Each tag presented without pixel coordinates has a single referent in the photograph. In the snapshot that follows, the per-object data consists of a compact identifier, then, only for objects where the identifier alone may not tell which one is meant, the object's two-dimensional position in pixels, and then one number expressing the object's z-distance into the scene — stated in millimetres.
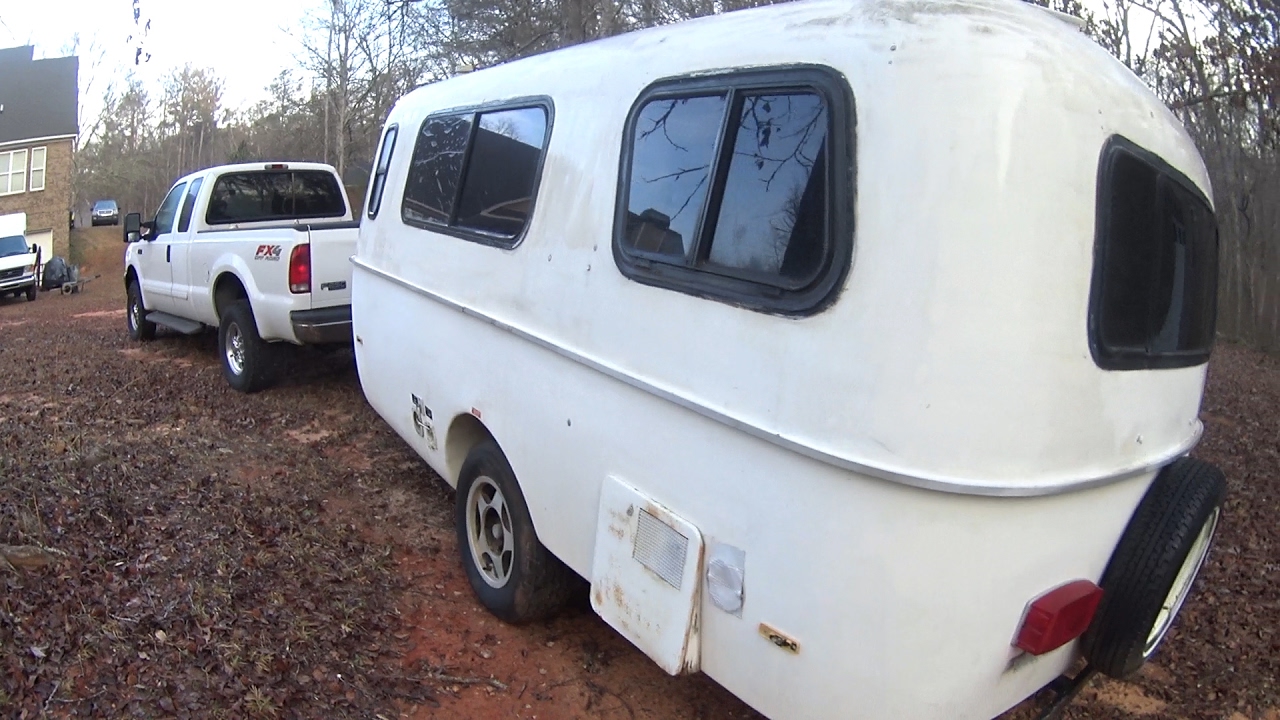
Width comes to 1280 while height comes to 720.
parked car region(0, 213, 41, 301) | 20750
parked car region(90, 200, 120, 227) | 41766
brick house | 34469
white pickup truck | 6883
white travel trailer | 2230
